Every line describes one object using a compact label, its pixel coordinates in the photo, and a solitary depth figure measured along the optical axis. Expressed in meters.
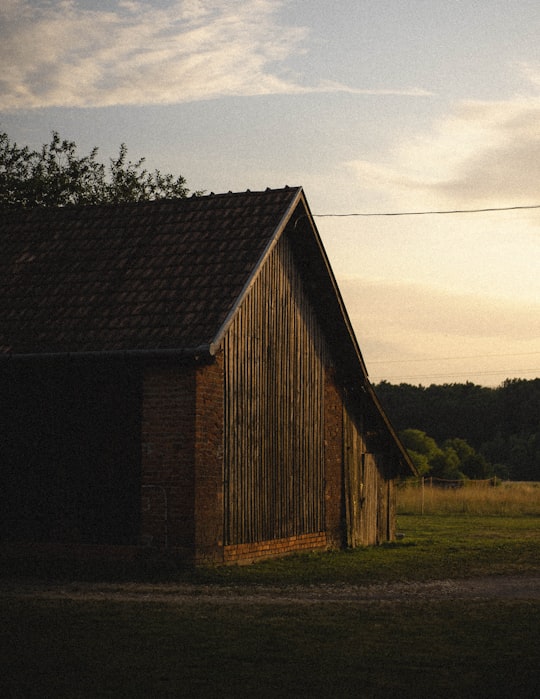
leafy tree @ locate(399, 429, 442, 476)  62.80
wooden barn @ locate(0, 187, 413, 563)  17.70
